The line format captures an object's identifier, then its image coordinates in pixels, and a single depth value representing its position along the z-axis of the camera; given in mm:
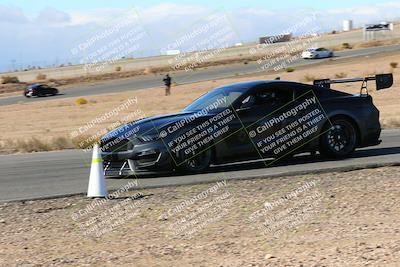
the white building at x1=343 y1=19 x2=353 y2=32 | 183250
